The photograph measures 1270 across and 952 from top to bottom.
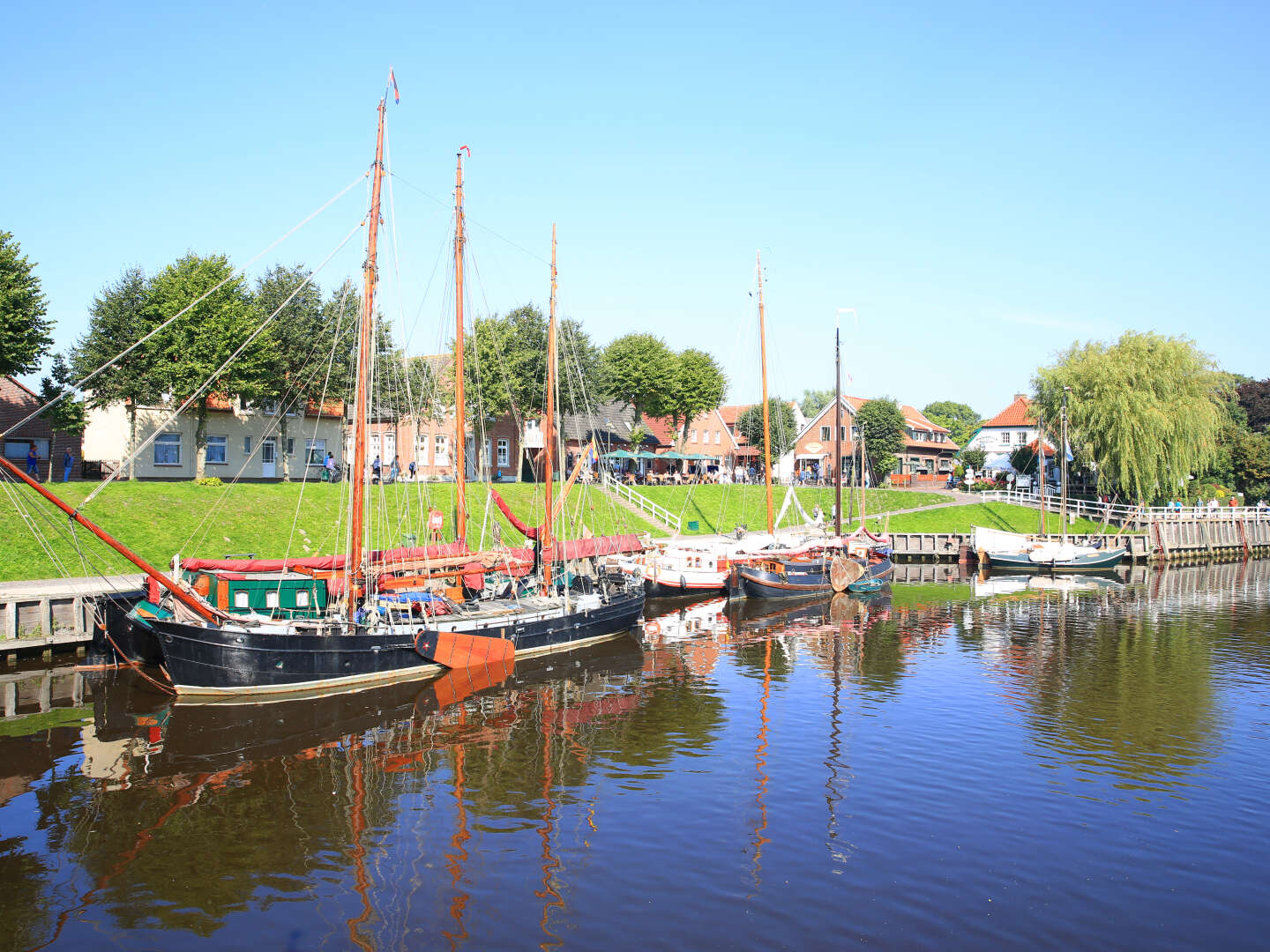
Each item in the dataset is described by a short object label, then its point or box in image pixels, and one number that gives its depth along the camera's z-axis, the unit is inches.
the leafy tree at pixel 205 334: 1809.8
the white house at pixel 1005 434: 3841.0
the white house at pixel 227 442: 2080.5
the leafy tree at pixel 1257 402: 3880.4
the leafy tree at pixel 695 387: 3319.4
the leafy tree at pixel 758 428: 3986.2
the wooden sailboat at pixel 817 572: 1737.2
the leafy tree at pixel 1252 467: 3292.3
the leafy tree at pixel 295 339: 2001.7
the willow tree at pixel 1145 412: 2605.8
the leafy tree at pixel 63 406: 1795.0
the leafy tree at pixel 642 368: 3250.5
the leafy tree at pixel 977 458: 3897.6
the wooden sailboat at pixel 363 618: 926.4
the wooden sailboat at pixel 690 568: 1720.1
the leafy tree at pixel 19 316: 1603.1
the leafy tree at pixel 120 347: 1827.0
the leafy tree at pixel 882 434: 3535.9
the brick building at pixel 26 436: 2043.6
